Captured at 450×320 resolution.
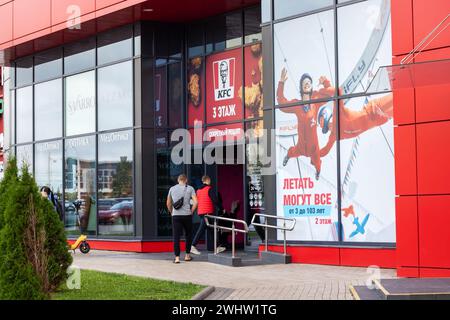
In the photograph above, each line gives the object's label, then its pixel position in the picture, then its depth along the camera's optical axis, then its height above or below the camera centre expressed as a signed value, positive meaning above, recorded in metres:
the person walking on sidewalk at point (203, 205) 17.27 -0.59
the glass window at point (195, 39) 19.88 +3.59
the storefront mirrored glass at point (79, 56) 21.64 +3.55
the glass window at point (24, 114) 24.38 +2.14
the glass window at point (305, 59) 15.32 +2.38
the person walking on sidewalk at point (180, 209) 15.80 -0.61
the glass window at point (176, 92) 20.19 +2.26
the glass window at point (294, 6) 15.51 +3.47
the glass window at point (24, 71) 24.31 +3.48
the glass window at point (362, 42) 14.38 +2.52
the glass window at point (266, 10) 16.34 +3.53
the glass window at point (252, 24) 18.27 +3.63
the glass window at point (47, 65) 23.03 +3.52
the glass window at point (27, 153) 24.28 +0.91
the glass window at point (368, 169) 14.12 +0.12
